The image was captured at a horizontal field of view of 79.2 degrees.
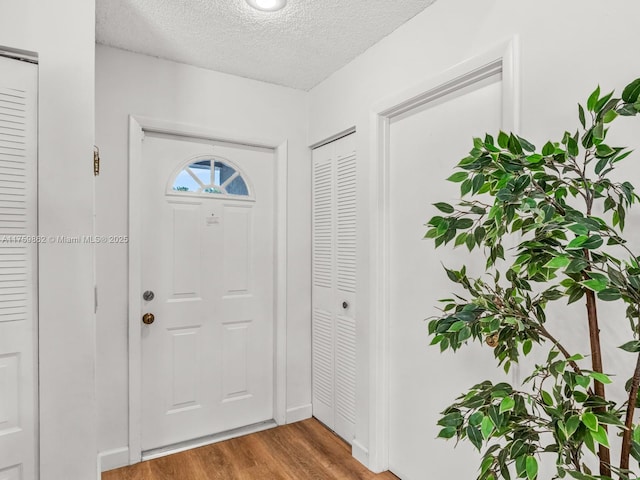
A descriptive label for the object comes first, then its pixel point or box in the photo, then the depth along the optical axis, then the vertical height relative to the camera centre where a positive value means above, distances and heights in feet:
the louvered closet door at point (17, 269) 4.66 -0.37
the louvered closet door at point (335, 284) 7.97 -0.97
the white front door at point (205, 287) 7.76 -1.01
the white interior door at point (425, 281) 5.51 -0.66
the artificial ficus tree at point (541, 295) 2.52 -0.40
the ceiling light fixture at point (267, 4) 5.82 +3.59
